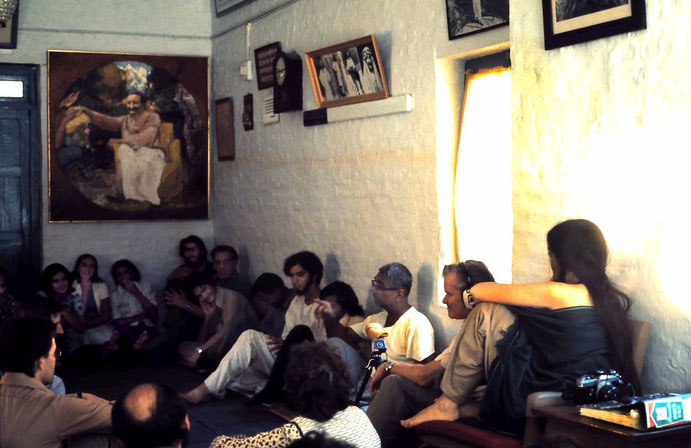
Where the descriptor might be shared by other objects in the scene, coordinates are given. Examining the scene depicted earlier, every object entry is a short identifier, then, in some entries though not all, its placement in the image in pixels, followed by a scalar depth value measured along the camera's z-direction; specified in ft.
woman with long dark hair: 13.91
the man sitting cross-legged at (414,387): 17.04
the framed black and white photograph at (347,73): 22.11
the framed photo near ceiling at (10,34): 30.83
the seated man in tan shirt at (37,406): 11.51
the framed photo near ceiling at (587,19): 13.79
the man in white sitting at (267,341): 22.57
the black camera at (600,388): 13.14
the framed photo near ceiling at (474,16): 18.24
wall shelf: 21.27
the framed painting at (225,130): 31.35
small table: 11.84
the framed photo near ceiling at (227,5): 30.05
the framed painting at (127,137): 31.68
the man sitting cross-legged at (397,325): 18.95
